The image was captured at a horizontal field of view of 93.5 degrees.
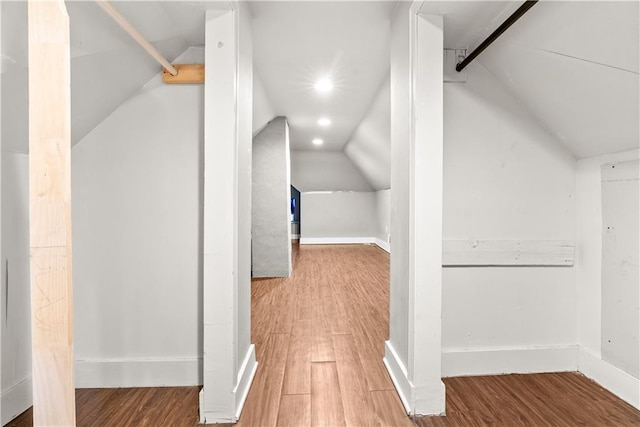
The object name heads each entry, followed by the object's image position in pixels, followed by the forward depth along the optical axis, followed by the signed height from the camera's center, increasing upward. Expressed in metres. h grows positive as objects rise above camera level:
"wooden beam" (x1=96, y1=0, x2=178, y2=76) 1.06 +0.73
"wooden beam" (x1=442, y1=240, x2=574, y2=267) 1.85 -0.26
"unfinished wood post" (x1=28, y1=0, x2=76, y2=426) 0.87 +0.00
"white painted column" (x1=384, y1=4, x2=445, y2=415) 1.48 -0.01
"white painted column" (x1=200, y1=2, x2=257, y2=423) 1.43 -0.03
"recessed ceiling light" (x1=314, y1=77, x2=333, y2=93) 2.82 +1.23
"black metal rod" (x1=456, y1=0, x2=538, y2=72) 1.28 +0.87
